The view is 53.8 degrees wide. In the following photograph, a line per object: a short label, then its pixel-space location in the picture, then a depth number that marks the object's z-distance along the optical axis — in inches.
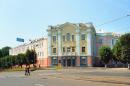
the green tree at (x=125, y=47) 983.1
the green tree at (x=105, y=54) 1404.3
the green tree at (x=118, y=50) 1129.8
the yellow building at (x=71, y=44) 1499.2
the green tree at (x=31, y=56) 1559.1
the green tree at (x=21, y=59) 1627.4
